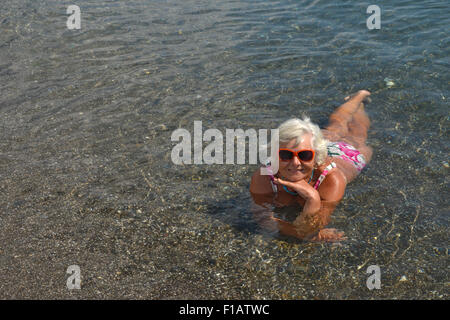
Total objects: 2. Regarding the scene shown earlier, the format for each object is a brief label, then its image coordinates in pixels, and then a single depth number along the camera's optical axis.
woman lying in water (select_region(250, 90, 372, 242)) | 4.99
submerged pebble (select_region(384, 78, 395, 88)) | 9.08
